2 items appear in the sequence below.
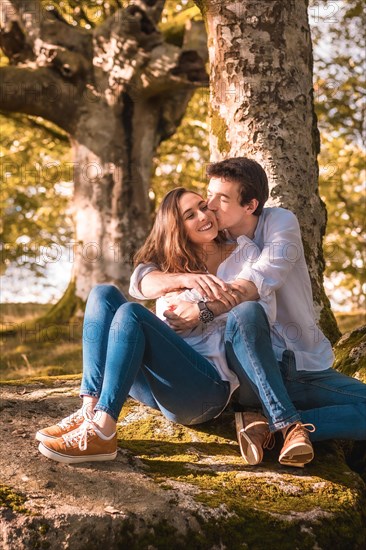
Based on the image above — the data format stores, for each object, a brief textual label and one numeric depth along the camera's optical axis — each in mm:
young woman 3520
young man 3635
